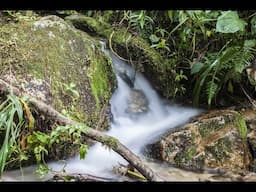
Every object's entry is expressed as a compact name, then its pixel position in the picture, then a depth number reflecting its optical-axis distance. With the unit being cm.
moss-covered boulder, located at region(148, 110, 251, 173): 246
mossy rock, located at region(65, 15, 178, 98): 339
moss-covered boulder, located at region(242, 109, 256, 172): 248
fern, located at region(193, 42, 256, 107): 287
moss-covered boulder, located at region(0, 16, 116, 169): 234
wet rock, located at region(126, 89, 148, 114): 306
